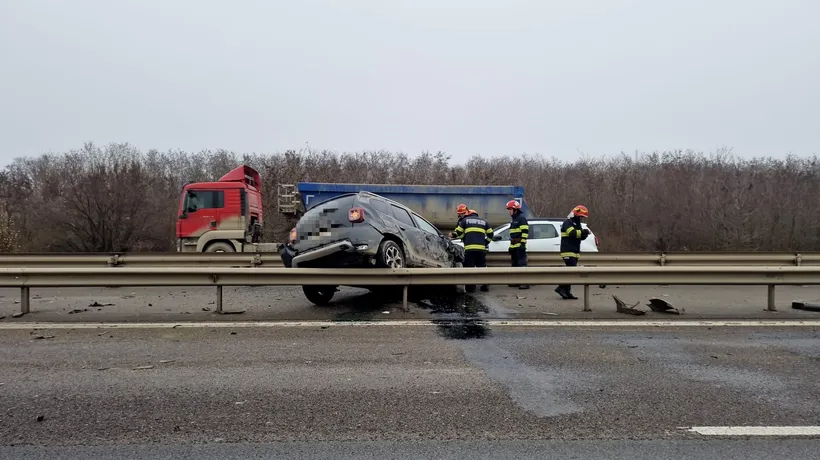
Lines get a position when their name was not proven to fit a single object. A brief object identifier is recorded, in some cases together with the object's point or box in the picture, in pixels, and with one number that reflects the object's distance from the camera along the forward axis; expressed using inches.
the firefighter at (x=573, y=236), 380.2
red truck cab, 531.8
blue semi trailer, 588.4
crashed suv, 290.5
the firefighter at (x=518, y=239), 398.3
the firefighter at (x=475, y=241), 391.9
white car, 487.8
